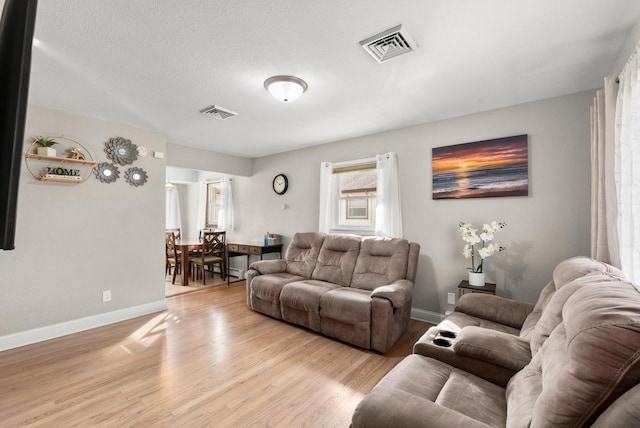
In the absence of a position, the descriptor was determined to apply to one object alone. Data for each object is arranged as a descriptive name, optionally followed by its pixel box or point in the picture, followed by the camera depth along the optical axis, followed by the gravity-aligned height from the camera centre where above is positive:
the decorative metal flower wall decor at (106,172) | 3.41 +0.60
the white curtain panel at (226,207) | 6.11 +0.36
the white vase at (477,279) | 2.95 -0.52
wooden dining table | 5.12 -0.58
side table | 2.86 -0.60
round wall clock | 5.12 +0.74
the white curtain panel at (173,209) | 7.70 +0.36
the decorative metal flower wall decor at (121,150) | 3.49 +0.88
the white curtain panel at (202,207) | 6.93 +0.39
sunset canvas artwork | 2.98 +0.66
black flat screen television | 0.38 +0.17
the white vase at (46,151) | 2.96 +0.72
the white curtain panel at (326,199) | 4.46 +0.42
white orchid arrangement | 2.90 -0.14
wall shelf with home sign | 2.95 +0.63
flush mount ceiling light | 2.40 +1.18
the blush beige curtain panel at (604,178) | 1.96 +0.39
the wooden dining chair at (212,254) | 5.31 -0.60
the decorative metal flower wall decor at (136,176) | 3.66 +0.59
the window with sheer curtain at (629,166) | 1.62 +0.39
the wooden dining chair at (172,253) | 5.42 -0.59
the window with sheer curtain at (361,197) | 3.81 +0.43
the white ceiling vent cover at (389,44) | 1.83 +1.24
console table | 4.94 -0.45
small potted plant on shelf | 2.95 +0.77
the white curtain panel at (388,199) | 3.77 +0.38
